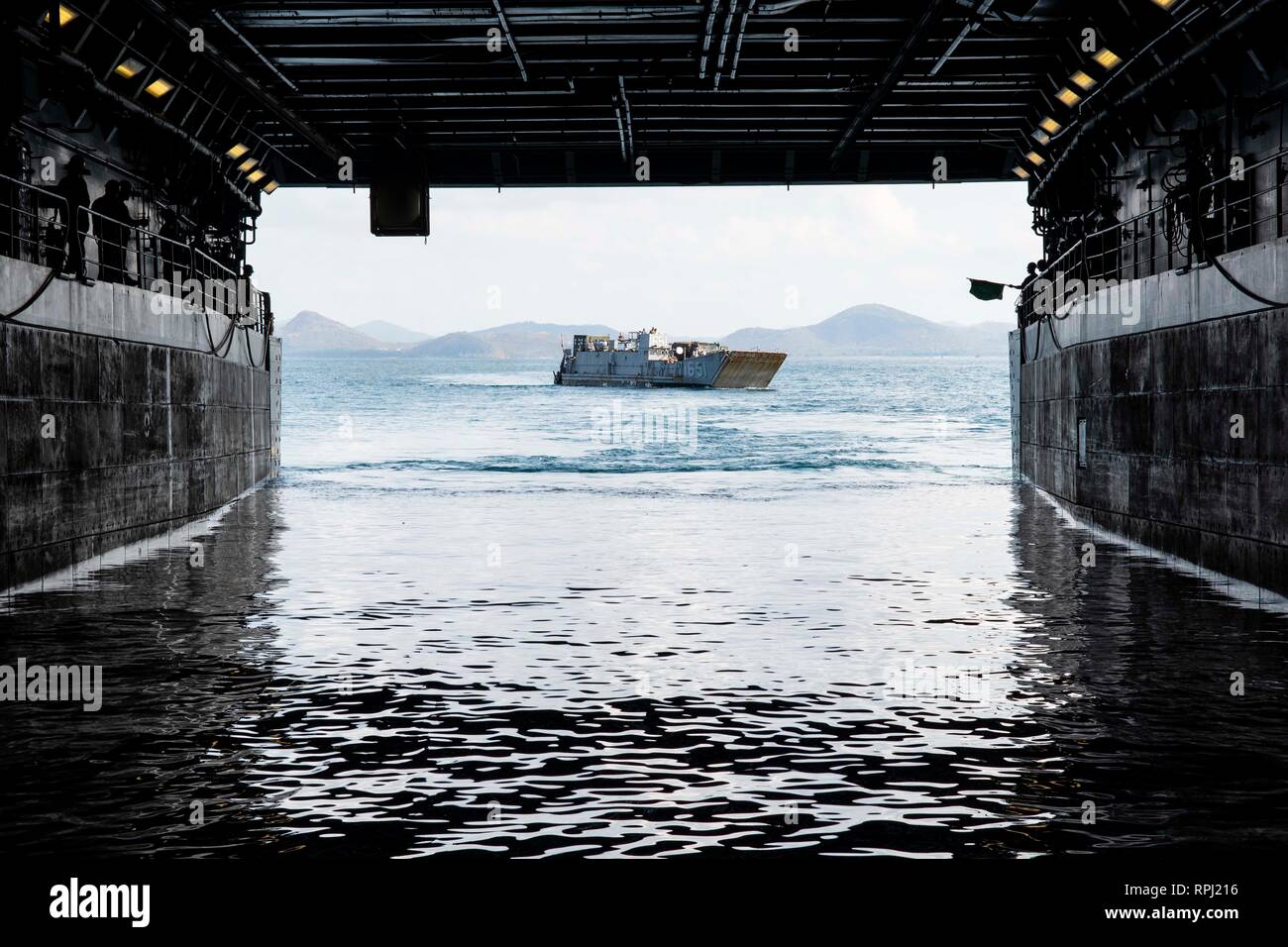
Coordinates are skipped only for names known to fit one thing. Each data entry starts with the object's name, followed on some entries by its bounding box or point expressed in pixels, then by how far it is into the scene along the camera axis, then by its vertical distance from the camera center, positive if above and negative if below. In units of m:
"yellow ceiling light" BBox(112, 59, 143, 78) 28.67 +6.64
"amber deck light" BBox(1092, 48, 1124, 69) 26.47 +5.96
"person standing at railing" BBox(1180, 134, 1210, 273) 20.56 +3.06
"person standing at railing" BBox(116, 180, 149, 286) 29.97 +4.22
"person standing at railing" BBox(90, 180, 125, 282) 29.58 +3.93
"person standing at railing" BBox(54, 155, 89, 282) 21.58 +3.25
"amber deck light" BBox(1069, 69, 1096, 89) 28.64 +6.06
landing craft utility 156.12 +5.76
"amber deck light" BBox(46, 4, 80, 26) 25.08 +6.67
